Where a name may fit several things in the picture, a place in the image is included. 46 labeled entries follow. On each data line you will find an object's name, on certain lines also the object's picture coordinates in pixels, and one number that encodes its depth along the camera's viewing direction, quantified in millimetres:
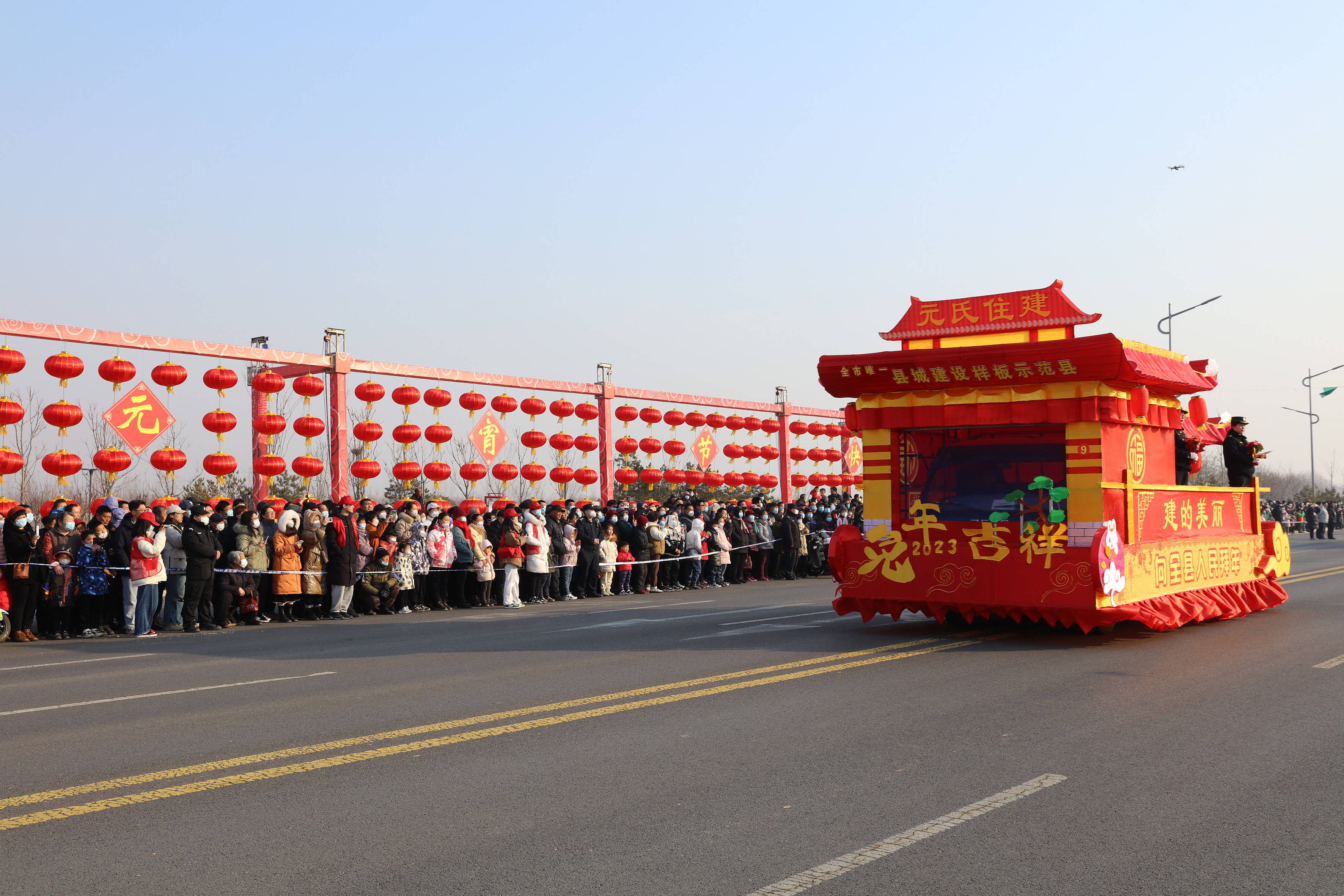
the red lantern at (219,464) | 18469
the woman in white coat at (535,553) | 20547
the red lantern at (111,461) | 16969
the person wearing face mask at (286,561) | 16984
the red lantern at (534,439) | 23938
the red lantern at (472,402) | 23109
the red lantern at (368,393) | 21516
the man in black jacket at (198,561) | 15453
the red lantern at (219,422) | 18344
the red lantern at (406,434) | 21469
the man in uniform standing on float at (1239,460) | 16250
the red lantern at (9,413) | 16297
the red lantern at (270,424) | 19797
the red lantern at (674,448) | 28031
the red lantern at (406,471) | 21375
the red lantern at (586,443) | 25594
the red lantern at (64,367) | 16922
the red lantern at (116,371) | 17500
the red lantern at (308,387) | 20484
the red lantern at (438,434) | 22156
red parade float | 11719
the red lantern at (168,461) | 17500
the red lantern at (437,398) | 22625
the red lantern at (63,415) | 16812
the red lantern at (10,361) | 16438
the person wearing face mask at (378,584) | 18266
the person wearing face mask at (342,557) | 17562
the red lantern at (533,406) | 24203
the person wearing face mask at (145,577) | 14812
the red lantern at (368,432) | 21062
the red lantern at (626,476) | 32856
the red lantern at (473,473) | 22797
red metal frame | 18078
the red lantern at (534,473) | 23969
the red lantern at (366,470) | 21156
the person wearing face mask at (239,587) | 16281
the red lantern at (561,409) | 25109
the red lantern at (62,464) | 16812
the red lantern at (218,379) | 19109
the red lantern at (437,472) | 22203
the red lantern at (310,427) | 19938
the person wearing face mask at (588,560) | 22047
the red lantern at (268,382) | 19703
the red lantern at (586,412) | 25875
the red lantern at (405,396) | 21875
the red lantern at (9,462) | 15852
